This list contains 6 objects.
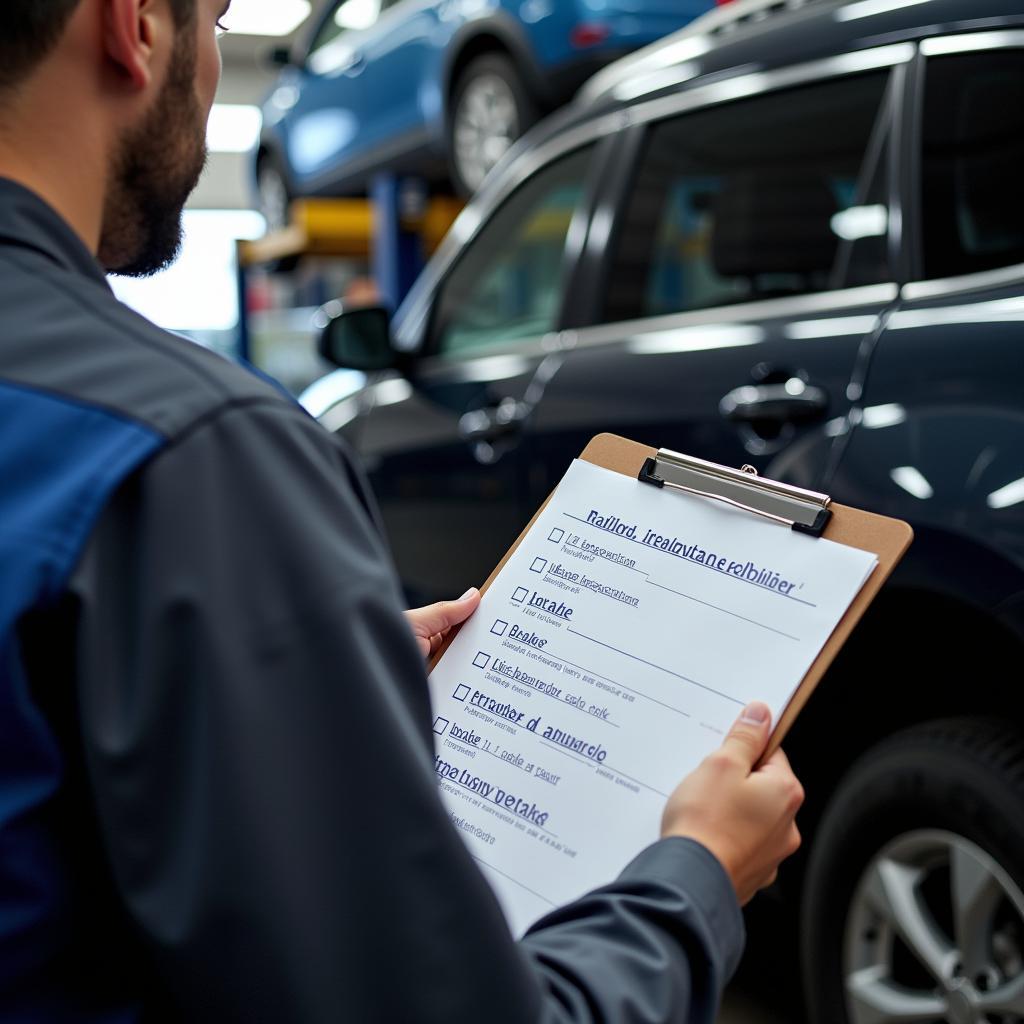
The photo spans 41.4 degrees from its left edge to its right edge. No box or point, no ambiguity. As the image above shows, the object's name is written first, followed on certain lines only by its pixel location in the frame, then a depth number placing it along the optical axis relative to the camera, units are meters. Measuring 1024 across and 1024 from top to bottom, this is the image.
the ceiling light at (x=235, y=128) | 17.50
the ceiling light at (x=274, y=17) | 13.28
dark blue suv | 1.64
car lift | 5.69
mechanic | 0.62
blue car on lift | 4.39
